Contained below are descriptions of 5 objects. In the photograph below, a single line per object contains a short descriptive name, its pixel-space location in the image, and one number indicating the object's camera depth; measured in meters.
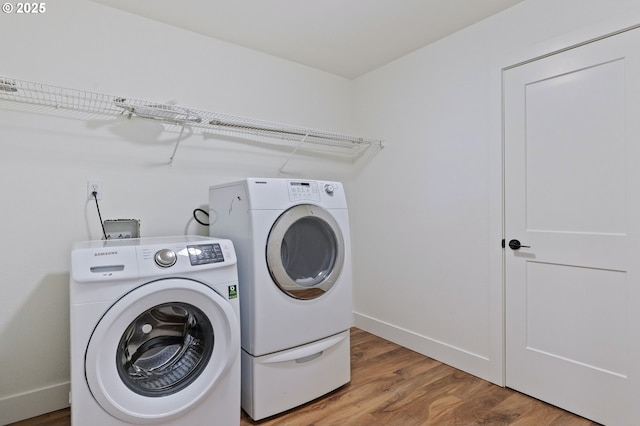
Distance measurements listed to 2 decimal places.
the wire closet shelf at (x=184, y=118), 1.77
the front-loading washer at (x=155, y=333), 1.25
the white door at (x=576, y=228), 1.58
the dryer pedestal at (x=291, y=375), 1.70
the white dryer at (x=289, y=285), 1.70
